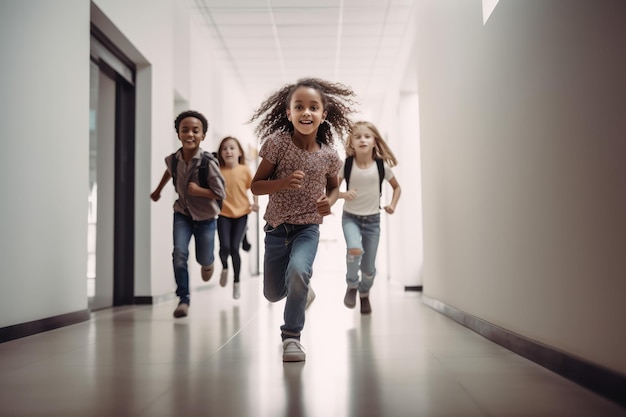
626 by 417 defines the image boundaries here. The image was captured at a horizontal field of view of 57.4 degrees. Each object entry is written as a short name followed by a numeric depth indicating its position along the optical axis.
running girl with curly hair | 2.59
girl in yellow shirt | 5.64
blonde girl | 4.42
